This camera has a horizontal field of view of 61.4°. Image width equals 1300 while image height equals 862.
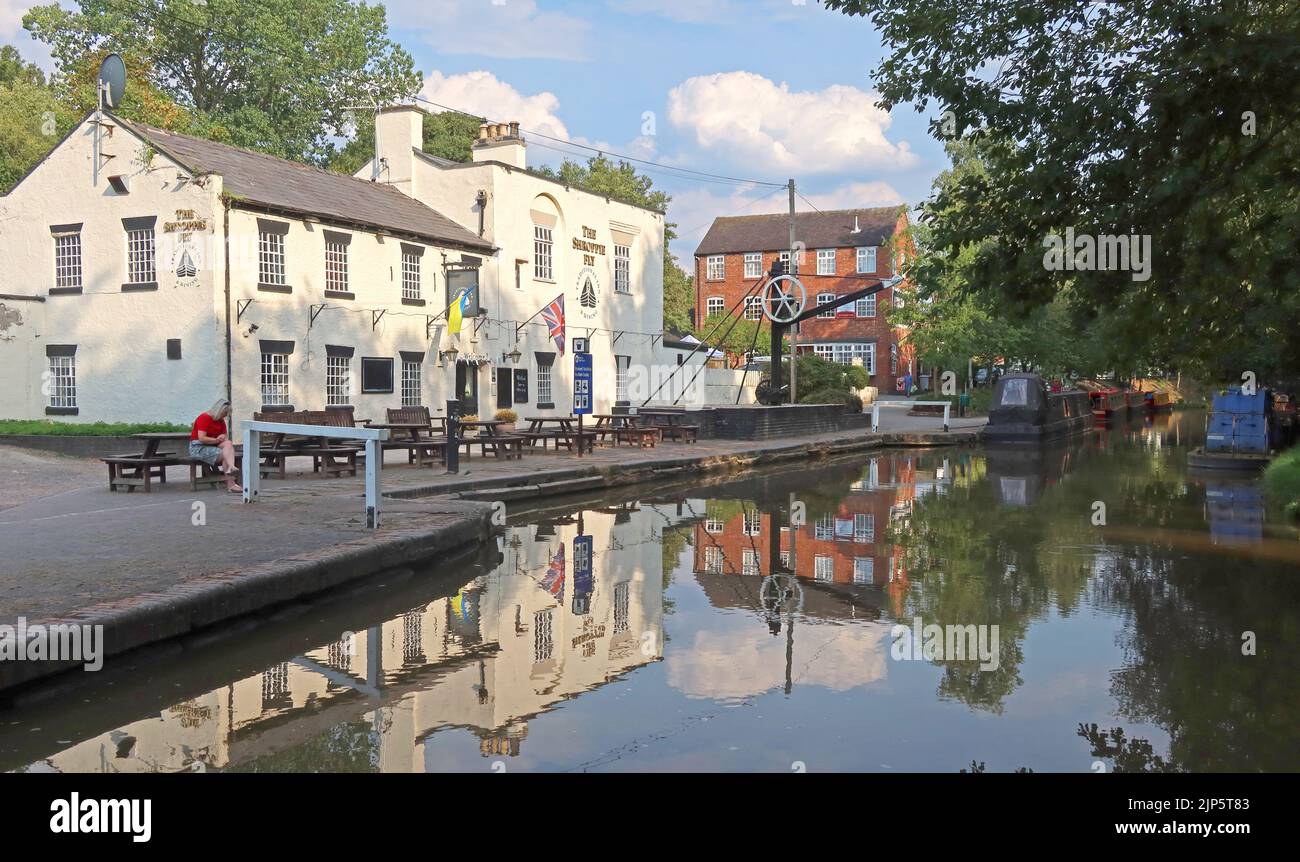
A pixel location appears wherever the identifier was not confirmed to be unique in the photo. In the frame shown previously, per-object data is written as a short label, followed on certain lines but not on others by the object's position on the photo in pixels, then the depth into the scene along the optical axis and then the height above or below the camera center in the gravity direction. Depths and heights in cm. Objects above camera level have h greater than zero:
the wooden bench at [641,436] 2642 -103
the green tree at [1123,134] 977 +246
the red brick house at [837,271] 6272 +723
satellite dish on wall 2481 +727
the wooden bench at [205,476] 1505 -112
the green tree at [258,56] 4428 +1474
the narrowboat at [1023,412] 3350 -67
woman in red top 1502 -59
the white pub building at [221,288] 2423 +267
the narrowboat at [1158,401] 6119 -64
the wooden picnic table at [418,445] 1888 -82
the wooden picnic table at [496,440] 2131 -86
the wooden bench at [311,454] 1725 -90
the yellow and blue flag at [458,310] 2988 +236
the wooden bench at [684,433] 2911 -104
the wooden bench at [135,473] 1488 -100
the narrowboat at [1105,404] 5034 -63
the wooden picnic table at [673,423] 2920 -80
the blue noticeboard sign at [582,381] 2272 +30
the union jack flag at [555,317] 2398 +176
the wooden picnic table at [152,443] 1523 -61
